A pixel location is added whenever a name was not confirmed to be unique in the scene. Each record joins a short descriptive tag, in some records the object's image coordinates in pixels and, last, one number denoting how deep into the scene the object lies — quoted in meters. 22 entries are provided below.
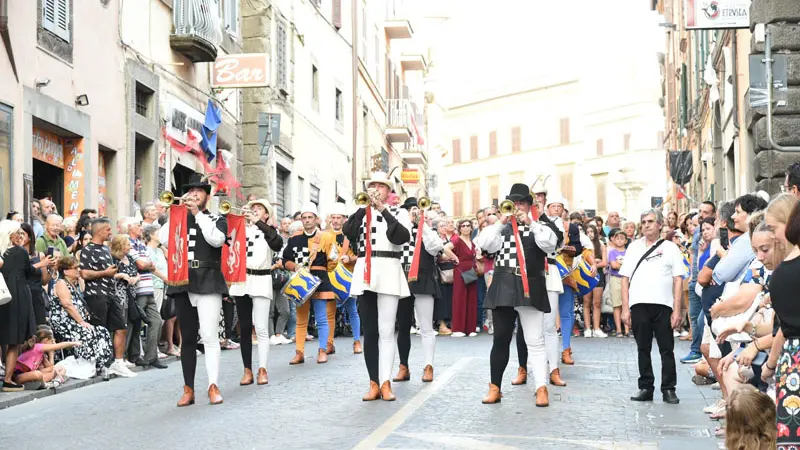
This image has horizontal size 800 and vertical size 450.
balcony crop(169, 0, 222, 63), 21.81
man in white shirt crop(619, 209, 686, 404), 11.02
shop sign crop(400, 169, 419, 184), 47.03
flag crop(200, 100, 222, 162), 23.81
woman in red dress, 20.38
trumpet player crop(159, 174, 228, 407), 10.95
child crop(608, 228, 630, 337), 20.17
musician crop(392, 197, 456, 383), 11.93
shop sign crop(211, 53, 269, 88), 23.20
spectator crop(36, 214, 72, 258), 13.80
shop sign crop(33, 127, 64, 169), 17.03
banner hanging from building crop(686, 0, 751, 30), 17.95
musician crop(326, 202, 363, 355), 15.75
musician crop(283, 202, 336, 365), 14.98
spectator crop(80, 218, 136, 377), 13.78
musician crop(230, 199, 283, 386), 12.35
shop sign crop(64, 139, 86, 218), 17.88
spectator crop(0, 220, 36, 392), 11.95
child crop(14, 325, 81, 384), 12.32
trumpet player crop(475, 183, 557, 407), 10.75
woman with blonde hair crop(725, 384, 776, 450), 5.04
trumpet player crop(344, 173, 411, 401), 10.95
